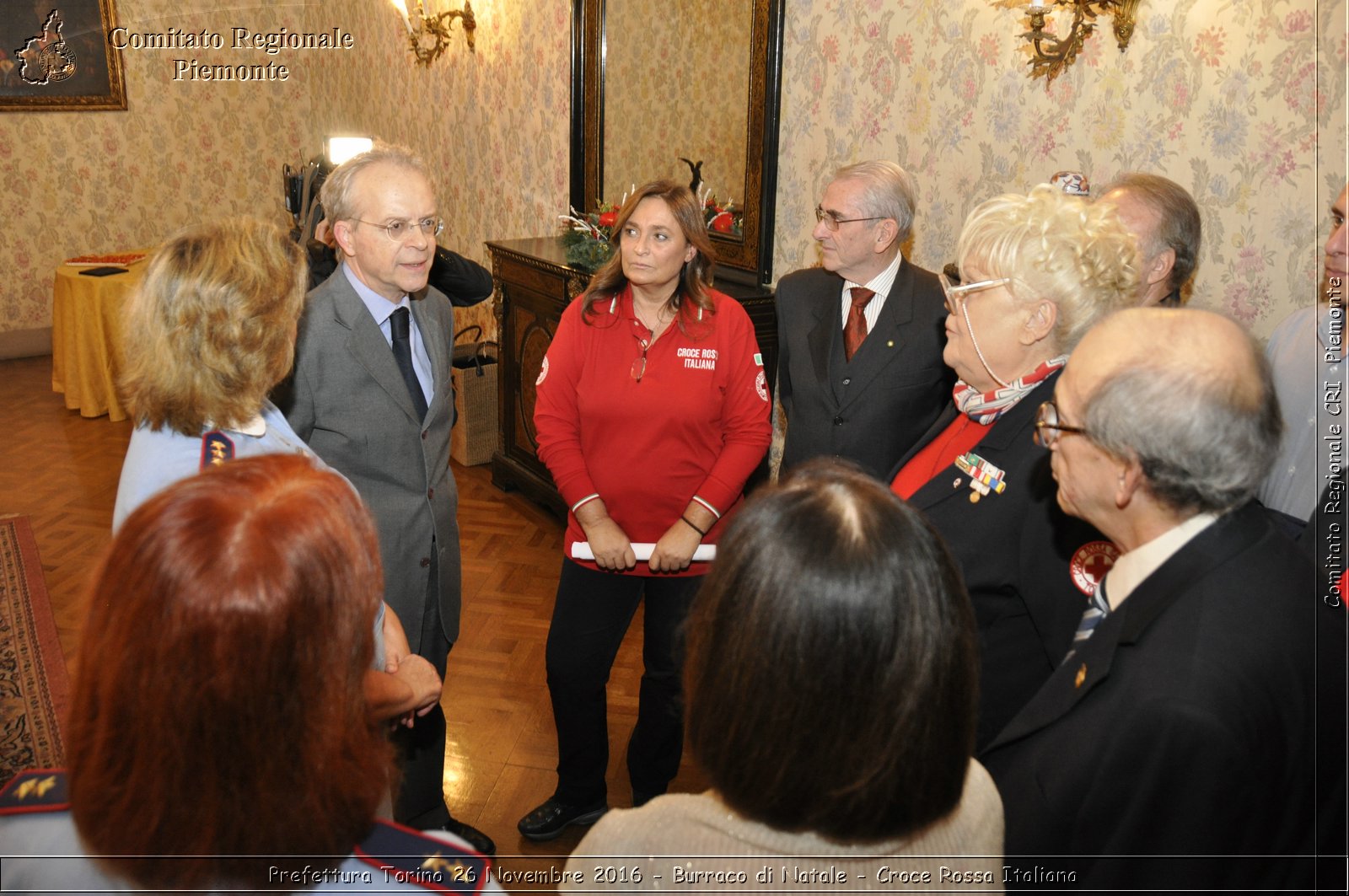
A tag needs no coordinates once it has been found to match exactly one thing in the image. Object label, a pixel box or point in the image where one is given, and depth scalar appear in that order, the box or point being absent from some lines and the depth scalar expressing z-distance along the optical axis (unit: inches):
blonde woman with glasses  68.9
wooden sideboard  185.8
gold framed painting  295.9
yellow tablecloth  258.5
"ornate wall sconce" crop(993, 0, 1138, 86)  114.4
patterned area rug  125.1
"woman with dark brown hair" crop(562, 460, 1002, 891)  39.1
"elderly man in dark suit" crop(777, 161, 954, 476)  108.8
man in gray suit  90.1
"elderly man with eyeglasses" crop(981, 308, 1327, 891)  47.1
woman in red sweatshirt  102.2
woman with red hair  37.2
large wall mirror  166.4
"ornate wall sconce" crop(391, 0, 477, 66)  259.8
